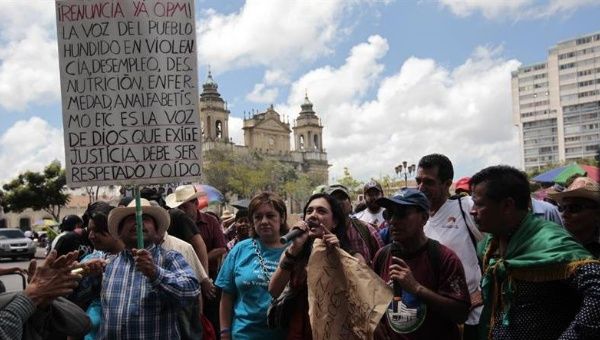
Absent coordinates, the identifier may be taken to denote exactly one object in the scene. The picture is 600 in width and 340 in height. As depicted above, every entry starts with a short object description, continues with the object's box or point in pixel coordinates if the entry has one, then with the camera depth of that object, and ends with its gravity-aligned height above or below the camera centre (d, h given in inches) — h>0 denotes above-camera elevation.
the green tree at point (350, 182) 3804.1 -123.0
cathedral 4530.0 +241.7
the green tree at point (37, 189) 1865.2 -35.2
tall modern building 4877.0 +404.0
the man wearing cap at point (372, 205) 292.2 -20.8
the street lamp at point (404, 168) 1849.9 -27.9
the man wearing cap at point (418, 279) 140.4 -26.6
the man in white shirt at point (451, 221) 172.4 -18.2
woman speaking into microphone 151.0 -25.7
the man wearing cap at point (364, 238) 185.5 -23.7
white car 1024.8 -107.7
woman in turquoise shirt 168.1 -28.4
